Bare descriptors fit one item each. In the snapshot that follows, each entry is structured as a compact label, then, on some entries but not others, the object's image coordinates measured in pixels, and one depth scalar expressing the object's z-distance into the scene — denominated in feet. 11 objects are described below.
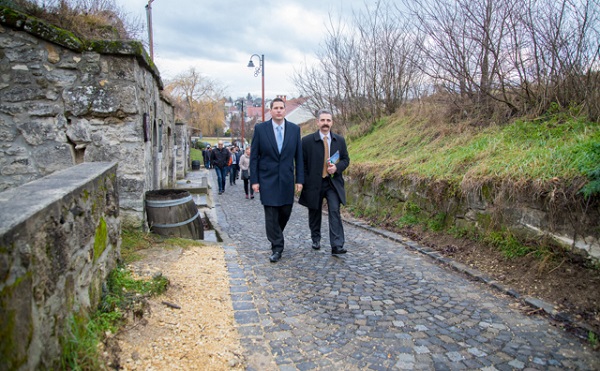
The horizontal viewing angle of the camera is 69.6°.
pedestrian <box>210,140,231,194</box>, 46.88
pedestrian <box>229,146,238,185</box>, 55.77
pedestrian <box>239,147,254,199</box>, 42.06
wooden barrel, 18.29
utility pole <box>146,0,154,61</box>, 51.03
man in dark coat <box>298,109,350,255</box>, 17.53
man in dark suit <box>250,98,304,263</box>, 16.62
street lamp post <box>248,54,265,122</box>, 75.10
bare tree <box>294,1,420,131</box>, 41.22
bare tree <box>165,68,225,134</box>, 151.04
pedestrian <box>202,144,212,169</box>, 95.03
